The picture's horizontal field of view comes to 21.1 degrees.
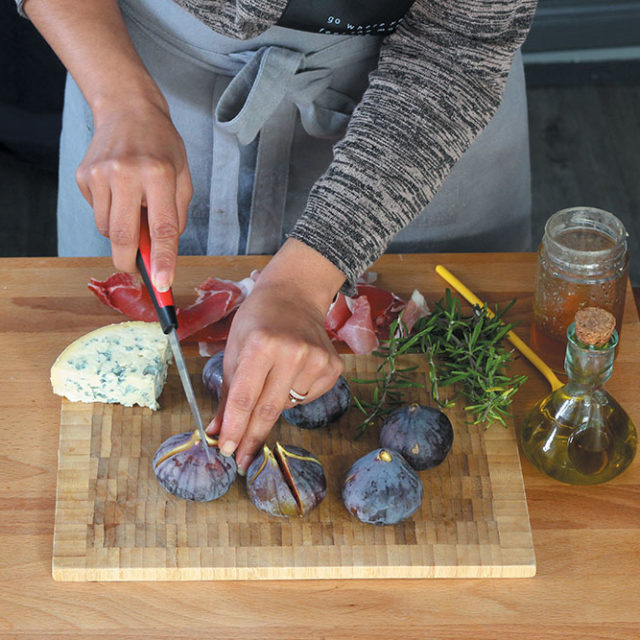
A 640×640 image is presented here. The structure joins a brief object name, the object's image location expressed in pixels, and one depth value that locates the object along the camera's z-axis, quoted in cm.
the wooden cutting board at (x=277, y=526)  121
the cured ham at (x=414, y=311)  139
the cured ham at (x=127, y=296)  140
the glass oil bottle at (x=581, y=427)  122
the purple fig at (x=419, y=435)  124
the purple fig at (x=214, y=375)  130
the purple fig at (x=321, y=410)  128
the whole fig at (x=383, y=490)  120
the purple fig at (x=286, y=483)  122
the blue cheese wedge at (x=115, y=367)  130
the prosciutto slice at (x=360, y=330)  137
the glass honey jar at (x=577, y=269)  129
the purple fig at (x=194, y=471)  122
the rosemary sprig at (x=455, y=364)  130
